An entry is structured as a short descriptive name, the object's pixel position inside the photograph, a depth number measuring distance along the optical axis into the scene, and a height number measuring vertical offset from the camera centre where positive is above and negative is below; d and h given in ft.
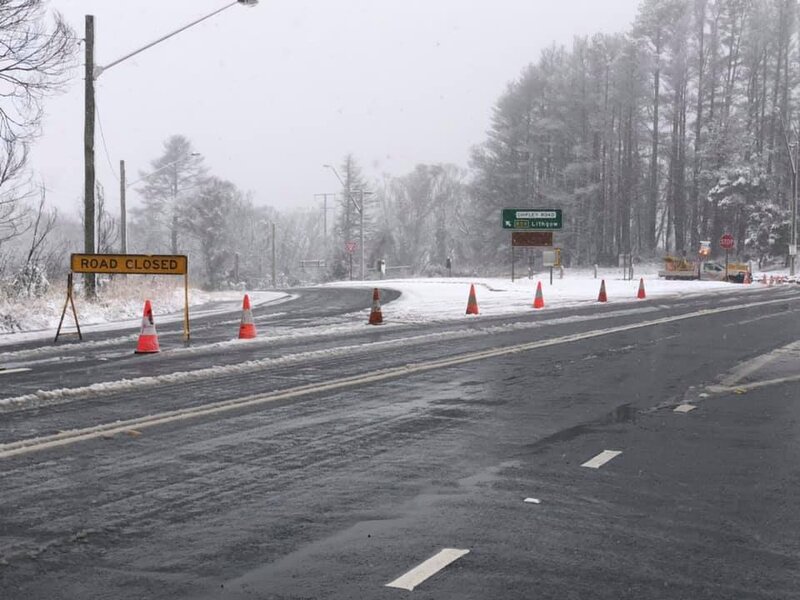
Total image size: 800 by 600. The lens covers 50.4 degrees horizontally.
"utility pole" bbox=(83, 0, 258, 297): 71.31 +10.87
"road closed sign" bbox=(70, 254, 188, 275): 49.98 +0.01
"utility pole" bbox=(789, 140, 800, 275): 166.71 +8.04
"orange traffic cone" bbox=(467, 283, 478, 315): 69.97 -3.23
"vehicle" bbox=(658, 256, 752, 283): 165.27 -0.57
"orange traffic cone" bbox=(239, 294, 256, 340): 50.29 -3.61
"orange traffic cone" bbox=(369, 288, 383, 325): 60.49 -3.41
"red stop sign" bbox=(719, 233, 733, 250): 159.17 +4.98
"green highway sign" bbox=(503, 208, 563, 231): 133.80 +7.51
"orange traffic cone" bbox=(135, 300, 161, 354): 43.52 -3.77
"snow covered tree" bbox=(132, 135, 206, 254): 291.17 +27.90
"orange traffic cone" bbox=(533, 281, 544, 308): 80.46 -3.29
